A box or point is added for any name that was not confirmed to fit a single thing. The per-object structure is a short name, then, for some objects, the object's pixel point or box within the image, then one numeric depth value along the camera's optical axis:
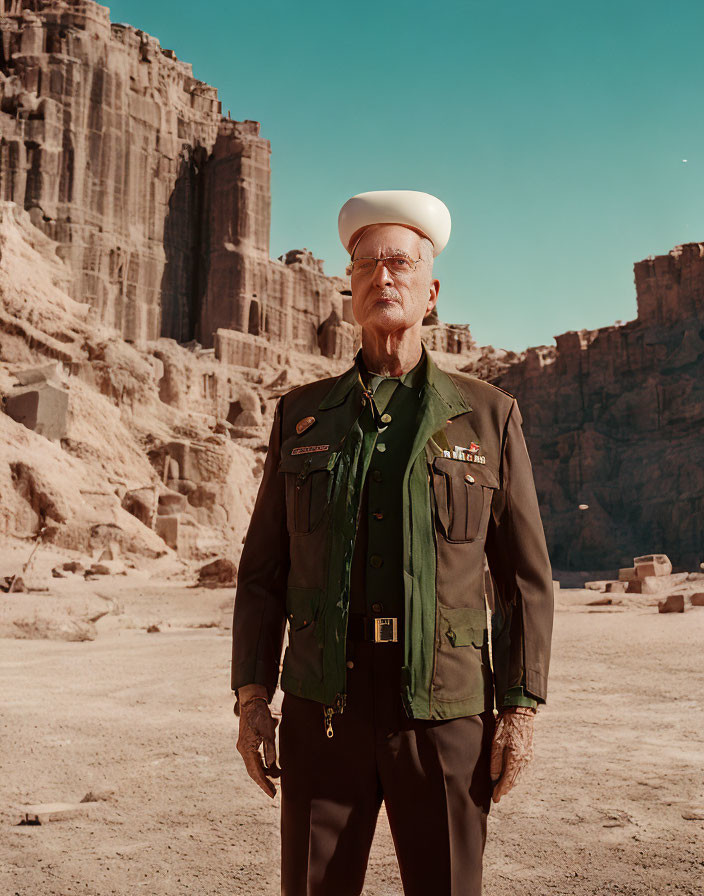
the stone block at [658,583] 21.39
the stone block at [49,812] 4.68
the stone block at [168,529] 22.09
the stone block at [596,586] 24.90
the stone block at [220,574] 17.22
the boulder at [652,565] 25.28
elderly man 2.16
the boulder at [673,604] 14.27
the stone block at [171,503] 24.25
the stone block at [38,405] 21.19
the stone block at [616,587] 22.55
